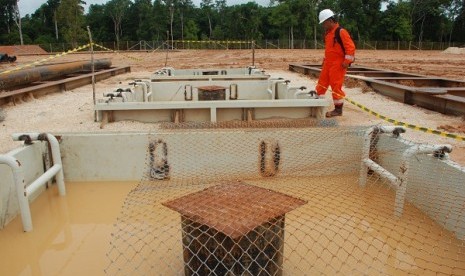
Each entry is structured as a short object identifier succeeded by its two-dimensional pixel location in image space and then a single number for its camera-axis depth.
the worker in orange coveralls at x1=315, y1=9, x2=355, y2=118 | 5.84
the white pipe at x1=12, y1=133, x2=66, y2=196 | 3.78
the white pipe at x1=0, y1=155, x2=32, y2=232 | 3.09
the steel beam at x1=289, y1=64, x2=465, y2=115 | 6.18
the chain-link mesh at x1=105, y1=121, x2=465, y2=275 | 2.41
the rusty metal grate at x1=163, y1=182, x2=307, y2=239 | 2.22
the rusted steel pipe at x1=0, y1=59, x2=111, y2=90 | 8.33
